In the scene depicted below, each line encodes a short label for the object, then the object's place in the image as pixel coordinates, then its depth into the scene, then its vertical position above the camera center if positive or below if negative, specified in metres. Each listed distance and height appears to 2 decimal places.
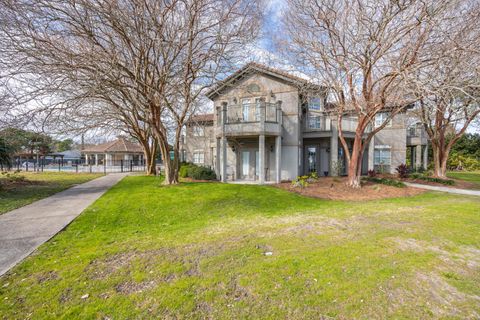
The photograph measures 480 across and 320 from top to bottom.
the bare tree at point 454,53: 8.21 +3.97
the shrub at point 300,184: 13.60 -1.59
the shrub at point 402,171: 17.48 -1.00
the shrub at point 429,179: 15.23 -1.48
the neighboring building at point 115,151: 38.56 +1.06
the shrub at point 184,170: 19.52 -1.11
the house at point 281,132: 15.78 +1.96
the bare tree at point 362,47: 9.55 +5.33
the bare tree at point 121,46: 7.51 +4.57
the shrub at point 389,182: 13.74 -1.53
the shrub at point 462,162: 31.06 -0.53
